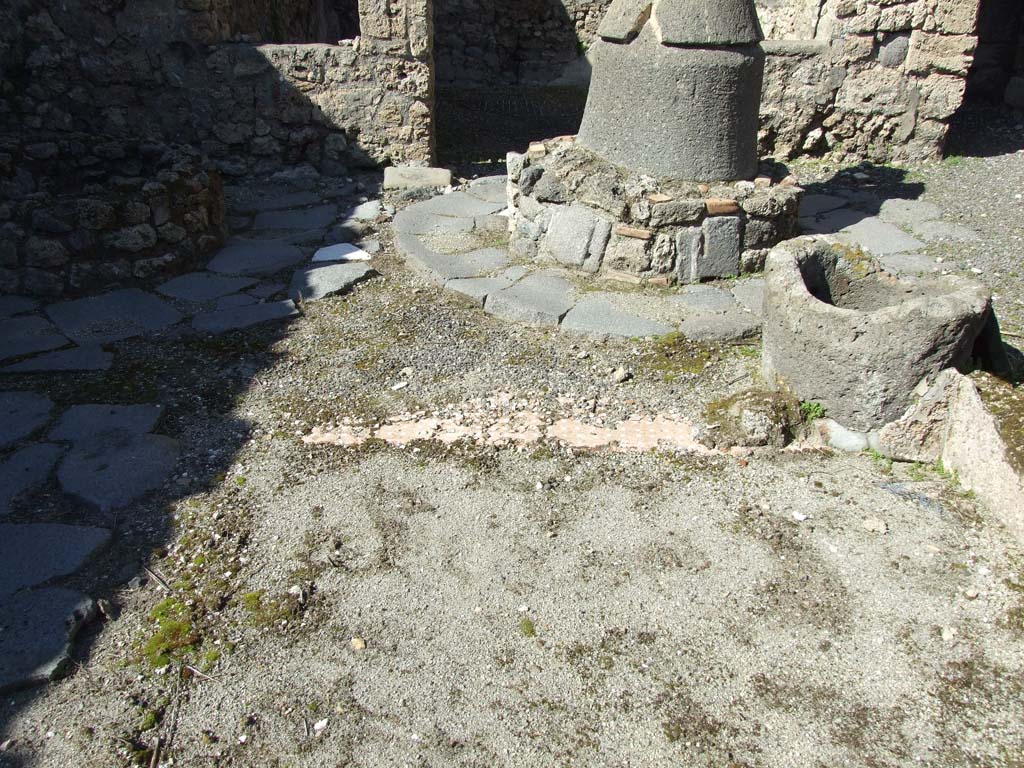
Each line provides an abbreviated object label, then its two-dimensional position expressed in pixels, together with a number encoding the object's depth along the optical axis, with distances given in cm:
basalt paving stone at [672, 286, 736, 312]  448
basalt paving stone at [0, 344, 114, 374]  405
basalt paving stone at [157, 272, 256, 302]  490
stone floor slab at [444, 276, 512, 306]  470
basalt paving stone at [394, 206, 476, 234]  567
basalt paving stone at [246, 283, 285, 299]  491
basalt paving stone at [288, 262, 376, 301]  489
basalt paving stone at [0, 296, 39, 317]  464
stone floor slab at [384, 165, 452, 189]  654
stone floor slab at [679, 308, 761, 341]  423
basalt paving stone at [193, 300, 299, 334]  453
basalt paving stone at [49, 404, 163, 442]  351
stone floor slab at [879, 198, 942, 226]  590
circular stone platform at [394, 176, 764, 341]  431
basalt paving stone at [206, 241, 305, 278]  525
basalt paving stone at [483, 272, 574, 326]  445
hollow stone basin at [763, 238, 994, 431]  307
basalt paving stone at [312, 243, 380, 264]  537
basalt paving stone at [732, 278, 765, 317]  446
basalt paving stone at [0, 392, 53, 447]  351
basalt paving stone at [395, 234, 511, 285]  499
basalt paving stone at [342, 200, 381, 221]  609
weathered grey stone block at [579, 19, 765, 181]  467
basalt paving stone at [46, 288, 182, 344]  445
